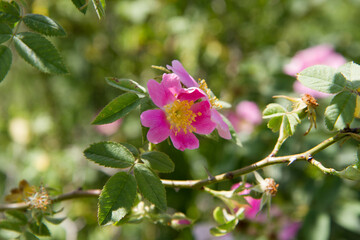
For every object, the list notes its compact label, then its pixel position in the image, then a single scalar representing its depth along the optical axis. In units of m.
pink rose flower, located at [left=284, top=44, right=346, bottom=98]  0.83
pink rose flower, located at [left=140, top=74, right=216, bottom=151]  0.52
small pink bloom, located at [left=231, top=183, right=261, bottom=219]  0.59
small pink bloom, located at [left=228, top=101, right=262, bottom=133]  0.87
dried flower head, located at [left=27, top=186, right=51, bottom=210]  0.53
